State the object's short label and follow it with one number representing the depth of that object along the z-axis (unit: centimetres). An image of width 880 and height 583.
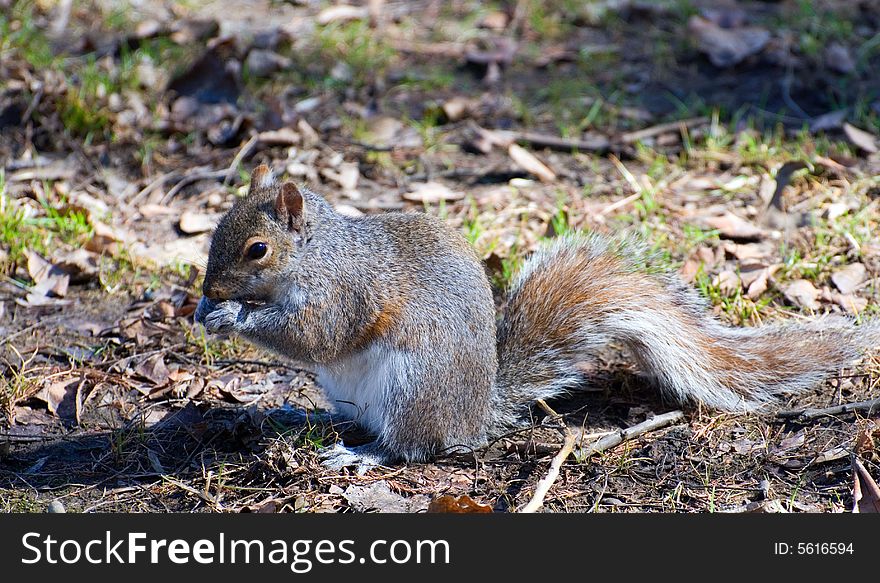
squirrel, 509
